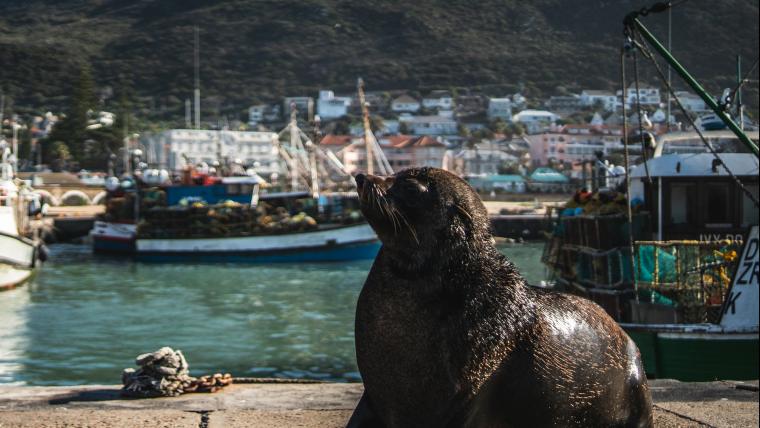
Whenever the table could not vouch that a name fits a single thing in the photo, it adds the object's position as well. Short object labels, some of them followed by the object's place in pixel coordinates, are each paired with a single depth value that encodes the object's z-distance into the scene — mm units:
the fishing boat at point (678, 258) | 10250
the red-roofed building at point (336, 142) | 114188
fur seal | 3123
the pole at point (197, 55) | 131775
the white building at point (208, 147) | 75250
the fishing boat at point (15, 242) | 26708
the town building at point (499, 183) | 89512
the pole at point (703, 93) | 9406
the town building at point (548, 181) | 87438
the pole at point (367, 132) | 48784
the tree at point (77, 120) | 75125
